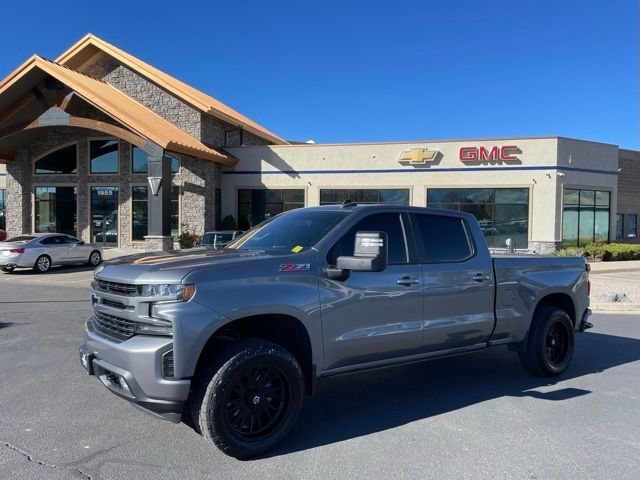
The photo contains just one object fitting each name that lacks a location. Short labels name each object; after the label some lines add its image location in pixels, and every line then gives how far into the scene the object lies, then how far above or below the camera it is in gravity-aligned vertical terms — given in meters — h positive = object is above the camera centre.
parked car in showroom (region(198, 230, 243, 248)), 16.86 -0.62
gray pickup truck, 3.80 -0.75
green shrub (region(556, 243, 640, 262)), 25.12 -1.38
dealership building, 25.11 +2.35
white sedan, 17.88 -1.24
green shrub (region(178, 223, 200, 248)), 24.81 -1.00
